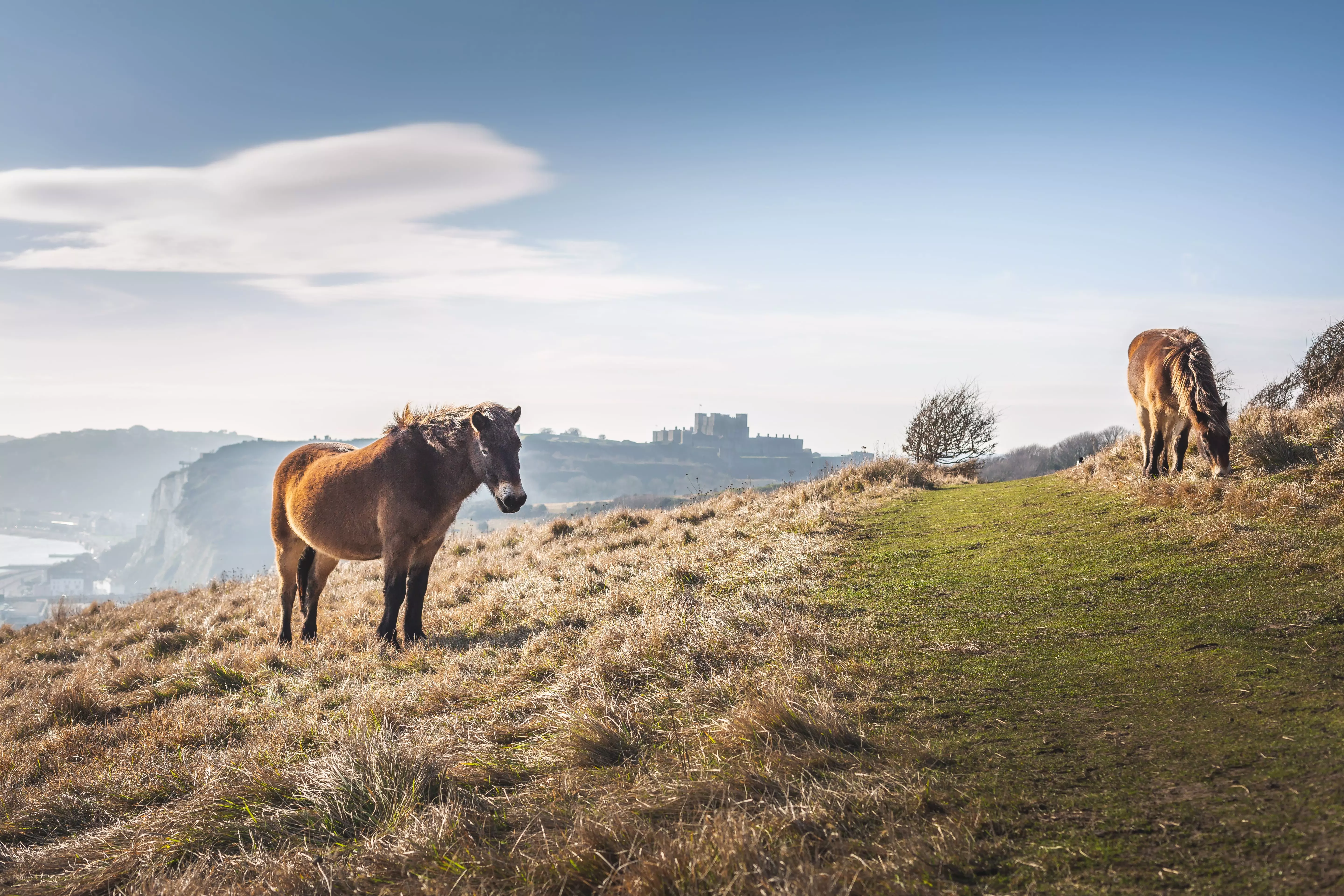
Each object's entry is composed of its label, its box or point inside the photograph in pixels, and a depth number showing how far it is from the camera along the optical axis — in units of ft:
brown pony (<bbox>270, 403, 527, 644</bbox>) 25.05
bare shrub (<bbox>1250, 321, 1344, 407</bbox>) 46.70
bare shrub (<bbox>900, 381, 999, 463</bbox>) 76.69
